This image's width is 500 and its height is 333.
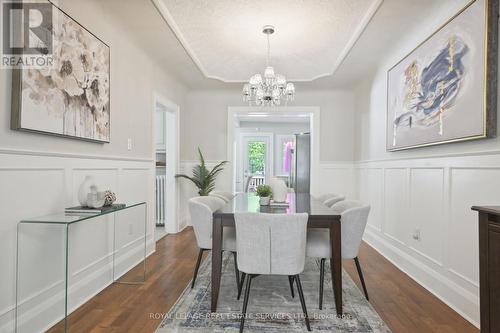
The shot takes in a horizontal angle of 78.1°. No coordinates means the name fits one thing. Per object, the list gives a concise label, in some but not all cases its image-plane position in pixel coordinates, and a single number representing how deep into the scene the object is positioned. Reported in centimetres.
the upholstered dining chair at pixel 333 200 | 315
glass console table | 187
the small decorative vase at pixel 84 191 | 224
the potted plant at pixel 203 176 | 514
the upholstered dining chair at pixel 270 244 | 191
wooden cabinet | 147
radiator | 531
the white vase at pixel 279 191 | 289
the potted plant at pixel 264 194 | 278
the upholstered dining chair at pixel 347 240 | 228
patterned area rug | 204
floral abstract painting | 184
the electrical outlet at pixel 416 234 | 301
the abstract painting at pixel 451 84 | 202
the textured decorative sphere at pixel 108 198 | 235
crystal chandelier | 331
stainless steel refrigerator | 713
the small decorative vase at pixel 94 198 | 222
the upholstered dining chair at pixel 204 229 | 246
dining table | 217
